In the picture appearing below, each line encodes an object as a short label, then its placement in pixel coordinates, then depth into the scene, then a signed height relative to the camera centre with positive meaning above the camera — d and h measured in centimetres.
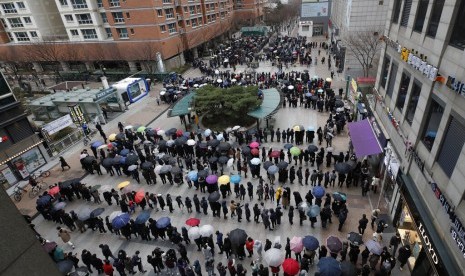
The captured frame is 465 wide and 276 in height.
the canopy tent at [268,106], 2347 -931
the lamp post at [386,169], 1485 -944
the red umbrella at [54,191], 1737 -999
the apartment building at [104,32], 4384 -481
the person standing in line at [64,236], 1436 -1032
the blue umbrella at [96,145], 2207 -983
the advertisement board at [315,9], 6419 -639
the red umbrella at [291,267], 1065 -949
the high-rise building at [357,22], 3144 -506
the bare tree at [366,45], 3092 -708
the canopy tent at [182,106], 2559 -936
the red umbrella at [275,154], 1890 -1010
